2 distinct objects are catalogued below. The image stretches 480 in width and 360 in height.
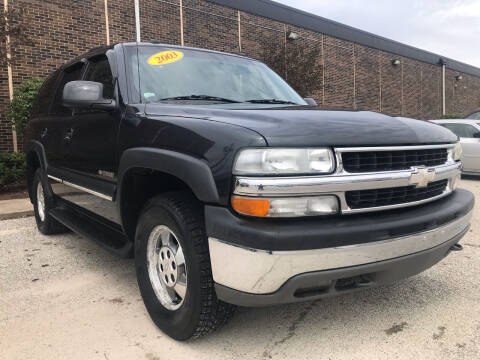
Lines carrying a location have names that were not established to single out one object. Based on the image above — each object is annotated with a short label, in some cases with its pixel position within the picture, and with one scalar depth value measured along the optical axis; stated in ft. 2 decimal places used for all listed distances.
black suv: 6.28
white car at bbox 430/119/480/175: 31.81
